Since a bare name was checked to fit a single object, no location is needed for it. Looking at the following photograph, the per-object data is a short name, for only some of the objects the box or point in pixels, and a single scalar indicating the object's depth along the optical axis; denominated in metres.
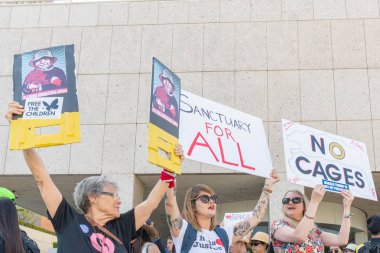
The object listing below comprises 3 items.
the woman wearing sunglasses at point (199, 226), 4.38
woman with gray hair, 3.25
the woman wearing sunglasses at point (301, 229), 4.62
